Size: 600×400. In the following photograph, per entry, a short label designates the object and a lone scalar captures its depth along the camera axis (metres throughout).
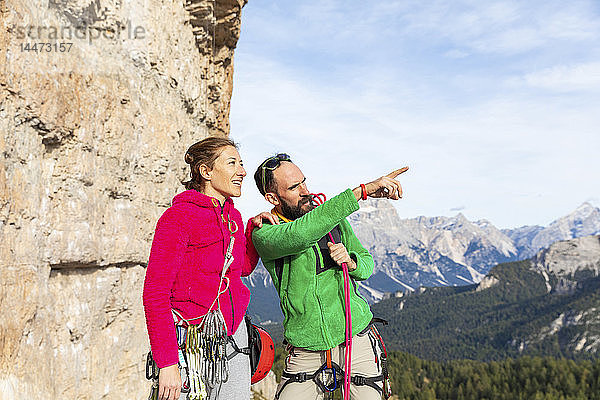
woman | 2.84
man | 3.87
